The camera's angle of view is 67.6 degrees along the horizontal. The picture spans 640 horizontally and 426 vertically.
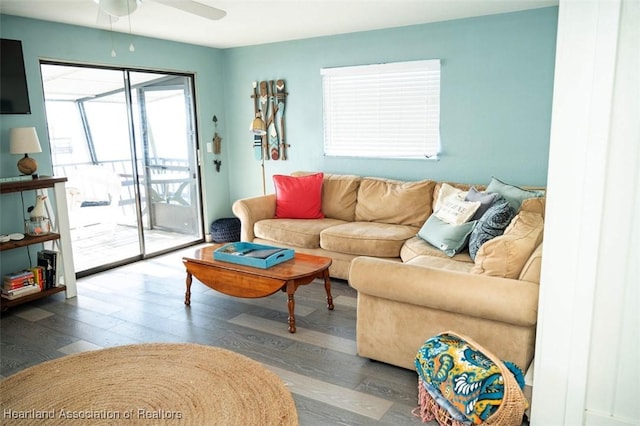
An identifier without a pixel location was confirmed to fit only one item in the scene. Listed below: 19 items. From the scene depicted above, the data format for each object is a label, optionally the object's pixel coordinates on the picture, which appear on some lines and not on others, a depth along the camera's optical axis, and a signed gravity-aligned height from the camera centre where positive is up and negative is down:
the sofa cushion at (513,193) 3.54 -0.47
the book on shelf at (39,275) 3.91 -1.09
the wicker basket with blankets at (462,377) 2.00 -1.07
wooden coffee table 3.26 -0.98
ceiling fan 2.62 +0.76
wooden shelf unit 3.65 -0.77
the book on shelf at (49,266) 3.98 -1.03
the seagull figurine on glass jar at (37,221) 3.89 -0.64
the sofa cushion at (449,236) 3.50 -0.77
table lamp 3.76 -0.02
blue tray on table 3.43 -0.87
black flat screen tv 3.75 +0.49
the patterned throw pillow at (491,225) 3.13 -0.62
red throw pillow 4.85 -0.62
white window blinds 4.66 +0.24
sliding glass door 4.58 -0.20
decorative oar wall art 5.53 +0.22
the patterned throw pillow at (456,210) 3.59 -0.60
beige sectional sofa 2.34 -0.86
